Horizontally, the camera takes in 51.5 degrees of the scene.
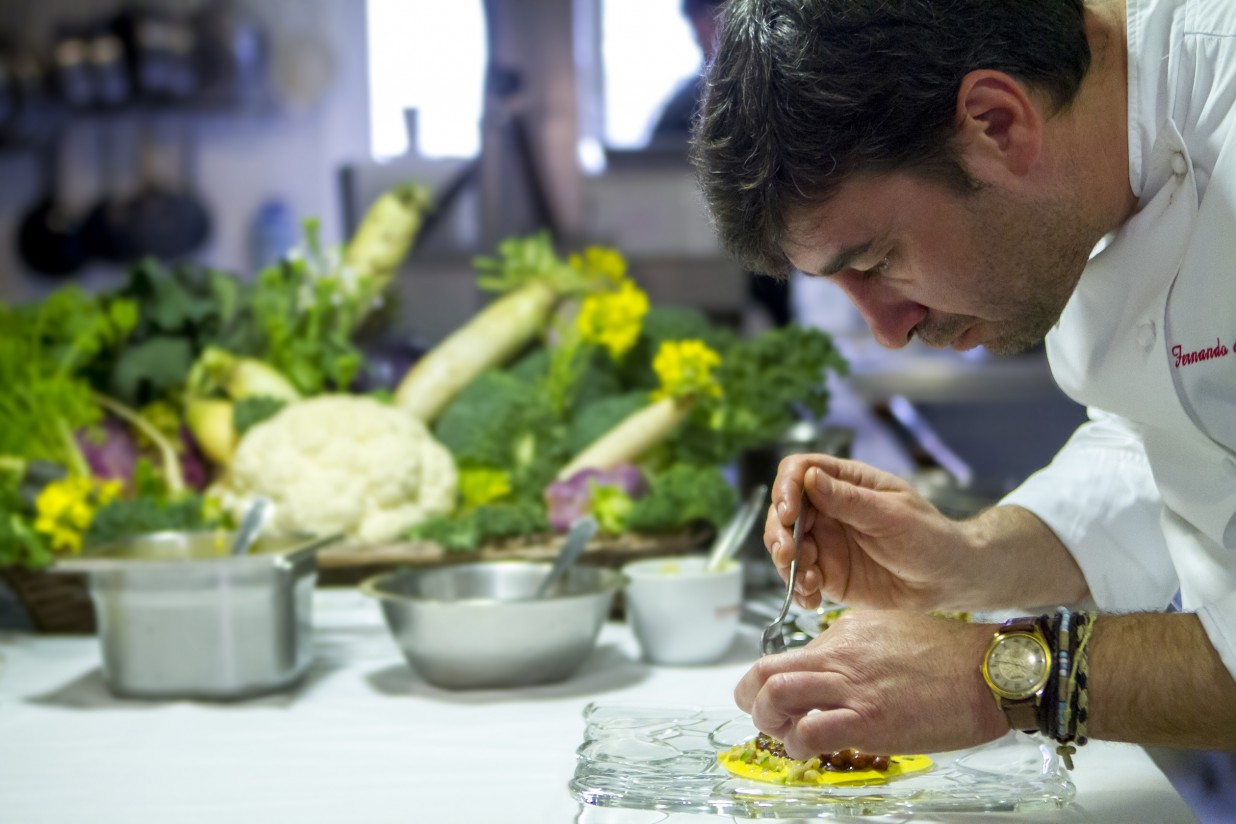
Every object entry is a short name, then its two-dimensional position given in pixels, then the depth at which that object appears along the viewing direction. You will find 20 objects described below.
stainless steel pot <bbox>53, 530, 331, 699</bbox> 1.41
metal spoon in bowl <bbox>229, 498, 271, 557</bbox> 1.55
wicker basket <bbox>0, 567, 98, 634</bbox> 1.75
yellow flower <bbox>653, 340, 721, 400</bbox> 1.99
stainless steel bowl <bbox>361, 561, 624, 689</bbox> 1.42
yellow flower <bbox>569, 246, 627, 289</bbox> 2.30
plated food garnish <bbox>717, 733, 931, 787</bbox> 1.02
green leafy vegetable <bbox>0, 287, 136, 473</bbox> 2.01
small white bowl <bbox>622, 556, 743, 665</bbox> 1.53
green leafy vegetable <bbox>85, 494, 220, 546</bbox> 1.73
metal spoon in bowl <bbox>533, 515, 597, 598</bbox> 1.52
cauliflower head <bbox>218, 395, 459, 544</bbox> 1.91
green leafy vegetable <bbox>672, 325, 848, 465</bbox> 2.01
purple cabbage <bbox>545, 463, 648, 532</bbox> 1.86
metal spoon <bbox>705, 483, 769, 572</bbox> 1.60
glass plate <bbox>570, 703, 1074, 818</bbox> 0.97
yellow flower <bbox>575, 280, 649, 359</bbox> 2.17
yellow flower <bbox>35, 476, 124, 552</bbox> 1.73
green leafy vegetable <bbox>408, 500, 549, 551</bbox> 1.78
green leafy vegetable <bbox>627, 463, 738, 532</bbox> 1.78
